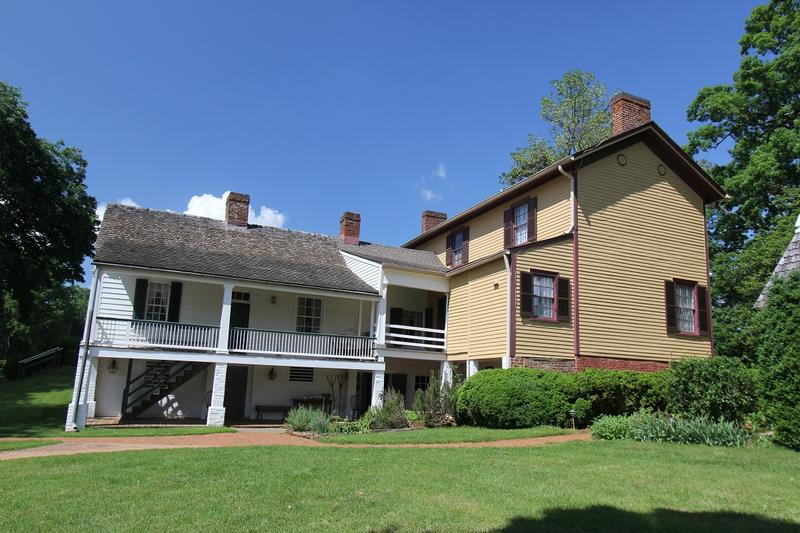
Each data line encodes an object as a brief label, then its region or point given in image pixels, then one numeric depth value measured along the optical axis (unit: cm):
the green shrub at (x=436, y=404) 1656
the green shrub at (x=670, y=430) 1162
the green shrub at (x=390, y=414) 1584
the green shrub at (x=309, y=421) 1519
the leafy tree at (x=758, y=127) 2569
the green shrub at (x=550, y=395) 1509
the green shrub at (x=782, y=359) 992
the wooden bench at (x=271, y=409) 2012
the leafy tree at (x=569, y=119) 3541
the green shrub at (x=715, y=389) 1338
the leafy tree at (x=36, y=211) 2036
